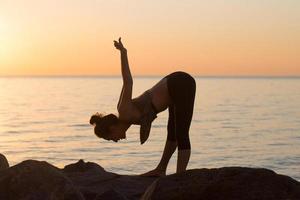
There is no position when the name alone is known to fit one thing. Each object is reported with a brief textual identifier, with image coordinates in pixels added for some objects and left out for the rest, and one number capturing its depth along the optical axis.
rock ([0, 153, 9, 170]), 8.87
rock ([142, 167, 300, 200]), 5.26
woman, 7.61
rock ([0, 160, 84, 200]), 6.65
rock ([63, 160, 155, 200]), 7.41
